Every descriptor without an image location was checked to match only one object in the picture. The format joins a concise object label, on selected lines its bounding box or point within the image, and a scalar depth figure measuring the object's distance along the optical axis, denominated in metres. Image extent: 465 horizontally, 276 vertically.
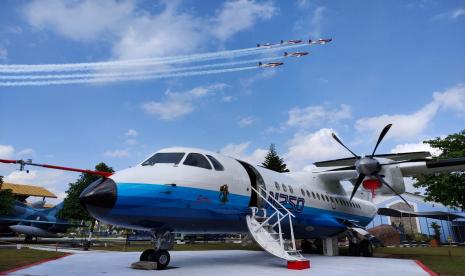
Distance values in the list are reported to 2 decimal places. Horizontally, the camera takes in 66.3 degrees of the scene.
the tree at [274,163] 45.91
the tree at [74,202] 37.16
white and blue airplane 9.88
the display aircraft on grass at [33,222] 34.22
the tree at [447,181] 30.65
